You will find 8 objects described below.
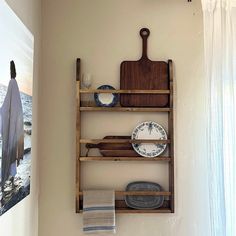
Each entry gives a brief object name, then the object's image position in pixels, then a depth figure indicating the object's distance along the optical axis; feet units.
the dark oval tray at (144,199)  5.95
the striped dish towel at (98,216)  5.75
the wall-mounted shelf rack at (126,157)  5.89
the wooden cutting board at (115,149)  5.99
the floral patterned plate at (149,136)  6.00
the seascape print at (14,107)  3.72
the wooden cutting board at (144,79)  6.07
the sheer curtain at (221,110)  5.68
